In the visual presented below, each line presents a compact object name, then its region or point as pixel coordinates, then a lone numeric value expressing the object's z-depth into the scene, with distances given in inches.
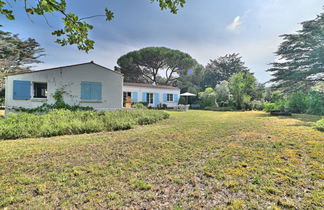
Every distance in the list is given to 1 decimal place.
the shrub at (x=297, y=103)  511.7
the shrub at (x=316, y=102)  433.7
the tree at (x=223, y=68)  1359.5
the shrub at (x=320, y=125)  230.9
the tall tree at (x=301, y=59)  552.1
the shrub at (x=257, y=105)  693.9
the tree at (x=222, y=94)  815.1
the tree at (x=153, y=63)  1051.3
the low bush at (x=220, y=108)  705.0
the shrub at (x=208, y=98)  818.2
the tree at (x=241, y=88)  677.2
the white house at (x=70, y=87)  375.9
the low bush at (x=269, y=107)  565.6
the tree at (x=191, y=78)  1174.3
